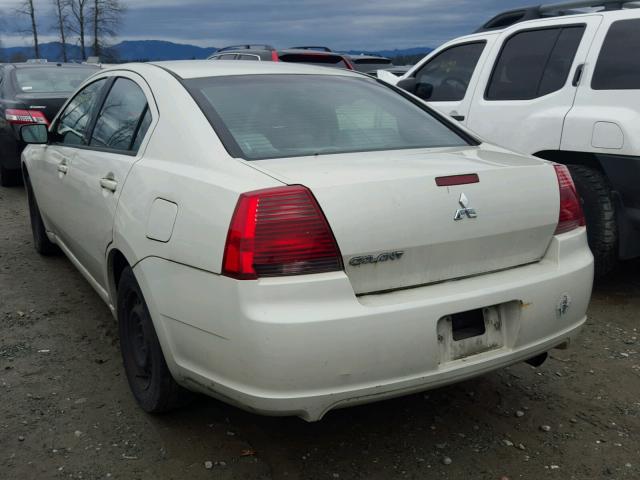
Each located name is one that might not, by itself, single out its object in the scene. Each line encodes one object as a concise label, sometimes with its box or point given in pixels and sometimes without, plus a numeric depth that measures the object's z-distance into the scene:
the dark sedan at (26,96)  8.05
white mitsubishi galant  2.19
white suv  4.20
